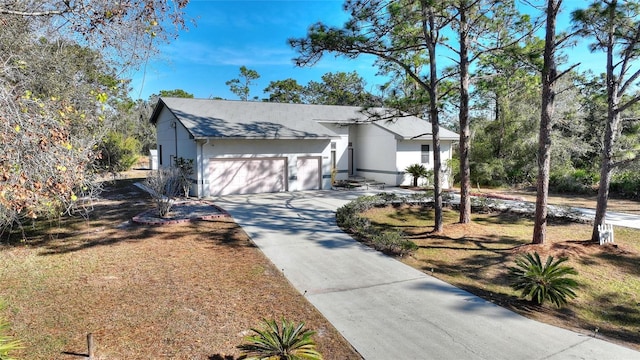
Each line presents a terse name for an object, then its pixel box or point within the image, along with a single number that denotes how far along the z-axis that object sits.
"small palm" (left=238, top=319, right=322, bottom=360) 3.92
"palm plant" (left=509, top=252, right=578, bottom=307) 5.80
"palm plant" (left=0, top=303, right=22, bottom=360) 3.49
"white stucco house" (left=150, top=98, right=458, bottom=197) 16.55
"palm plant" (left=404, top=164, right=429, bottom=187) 20.41
